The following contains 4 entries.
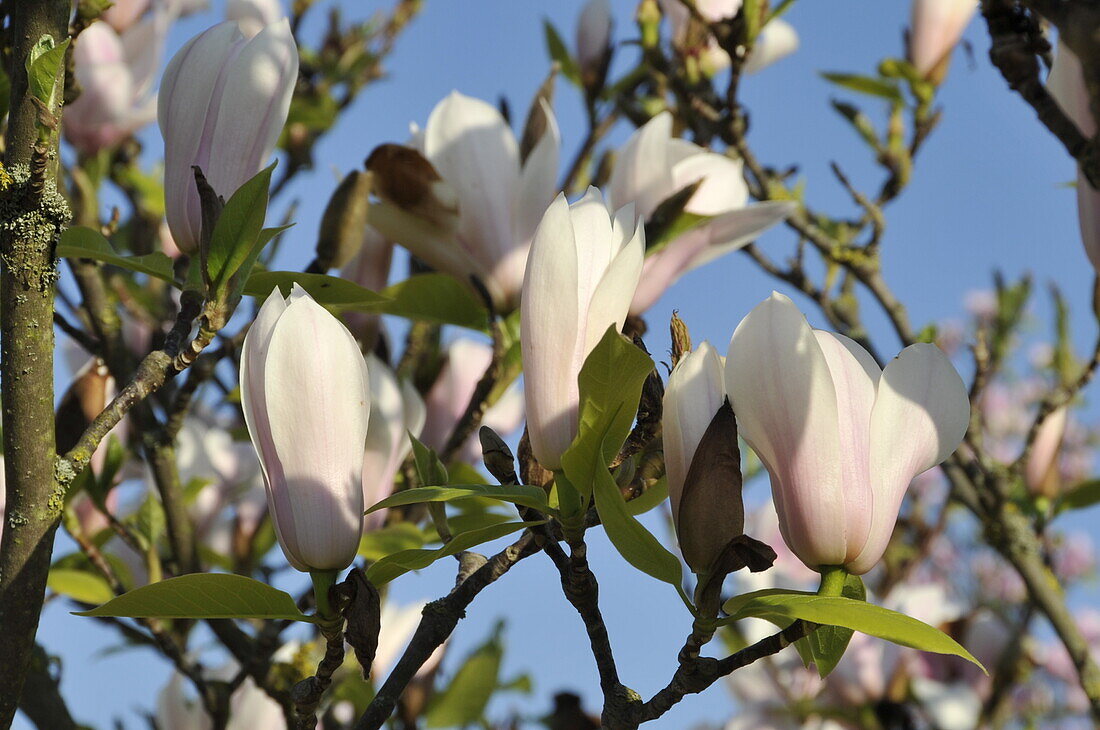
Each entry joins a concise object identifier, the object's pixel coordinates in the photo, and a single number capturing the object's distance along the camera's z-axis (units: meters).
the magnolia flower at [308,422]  0.81
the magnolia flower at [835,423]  0.82
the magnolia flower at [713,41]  1.39
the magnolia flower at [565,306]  0.82
